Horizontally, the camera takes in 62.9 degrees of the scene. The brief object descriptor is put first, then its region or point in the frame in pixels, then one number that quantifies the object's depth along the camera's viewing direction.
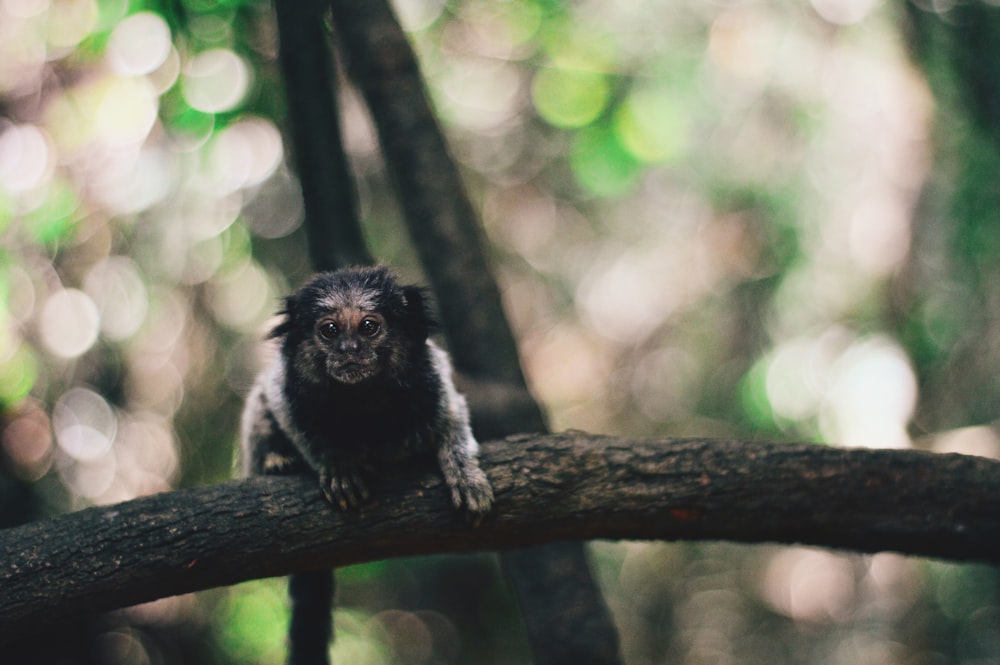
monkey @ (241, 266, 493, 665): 2.50
